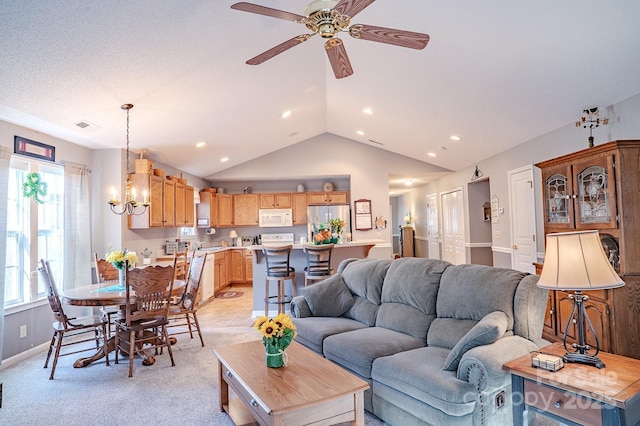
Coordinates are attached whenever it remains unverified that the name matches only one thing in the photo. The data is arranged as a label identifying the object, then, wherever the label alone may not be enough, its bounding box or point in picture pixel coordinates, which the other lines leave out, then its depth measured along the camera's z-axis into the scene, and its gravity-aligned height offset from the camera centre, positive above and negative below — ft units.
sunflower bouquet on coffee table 7.49 -2.25
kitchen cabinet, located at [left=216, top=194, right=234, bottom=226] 29.35 +1.55
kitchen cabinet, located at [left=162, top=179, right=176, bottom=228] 19.75 +1.49
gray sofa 6.84 -2.69
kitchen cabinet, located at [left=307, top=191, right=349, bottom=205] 28.86 +2.35
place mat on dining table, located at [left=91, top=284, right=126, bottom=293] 12.33 -1.93
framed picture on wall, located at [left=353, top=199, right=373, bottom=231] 27.27 +0.84
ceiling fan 7.06 +4.21
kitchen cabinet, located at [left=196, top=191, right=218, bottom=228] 28.12 +1.56
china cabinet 10.04 -0.04
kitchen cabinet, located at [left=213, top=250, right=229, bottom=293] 24.93 -2.92
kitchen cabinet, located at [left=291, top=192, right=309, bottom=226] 29.30 +1.66
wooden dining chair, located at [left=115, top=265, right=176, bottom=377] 11.48 -2.45
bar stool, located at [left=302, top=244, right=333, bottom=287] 16.30 -1.66
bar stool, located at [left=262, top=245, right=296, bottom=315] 16.26 -1.83
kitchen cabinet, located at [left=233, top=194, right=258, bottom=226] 29.55 +1.41
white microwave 29.27 +0.89
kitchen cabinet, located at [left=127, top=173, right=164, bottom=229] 17.91 +1.59
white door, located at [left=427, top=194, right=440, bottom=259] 31.35 -0.33
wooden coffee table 6.21 -2.96
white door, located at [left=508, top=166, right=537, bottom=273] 17.15 +0.14
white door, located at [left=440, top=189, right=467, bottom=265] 25.88 -0.25
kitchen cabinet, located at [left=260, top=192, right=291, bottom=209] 29.45 +2.31
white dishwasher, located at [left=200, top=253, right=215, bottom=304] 21.94 -3.20
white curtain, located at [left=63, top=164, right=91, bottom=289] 15.88 +0.30
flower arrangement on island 17.26 -0.38
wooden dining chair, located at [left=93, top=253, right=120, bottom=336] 14.97 -1.62
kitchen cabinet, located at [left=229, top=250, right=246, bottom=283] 28.66 -2.86
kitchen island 17.93 -1.87
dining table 11.23 -2.03
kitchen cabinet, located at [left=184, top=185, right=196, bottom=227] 23.15 +1.55
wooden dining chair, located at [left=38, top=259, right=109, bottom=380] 11.47 -2.59
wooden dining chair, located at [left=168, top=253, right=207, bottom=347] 13.95 -2.48
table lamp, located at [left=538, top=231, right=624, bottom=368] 6.08 -0.87
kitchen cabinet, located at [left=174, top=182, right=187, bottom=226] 21.55 +1.66
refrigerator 27.79 +0.93
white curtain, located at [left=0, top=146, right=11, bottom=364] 12.03 +0.73
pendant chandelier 14.76 +1.18
